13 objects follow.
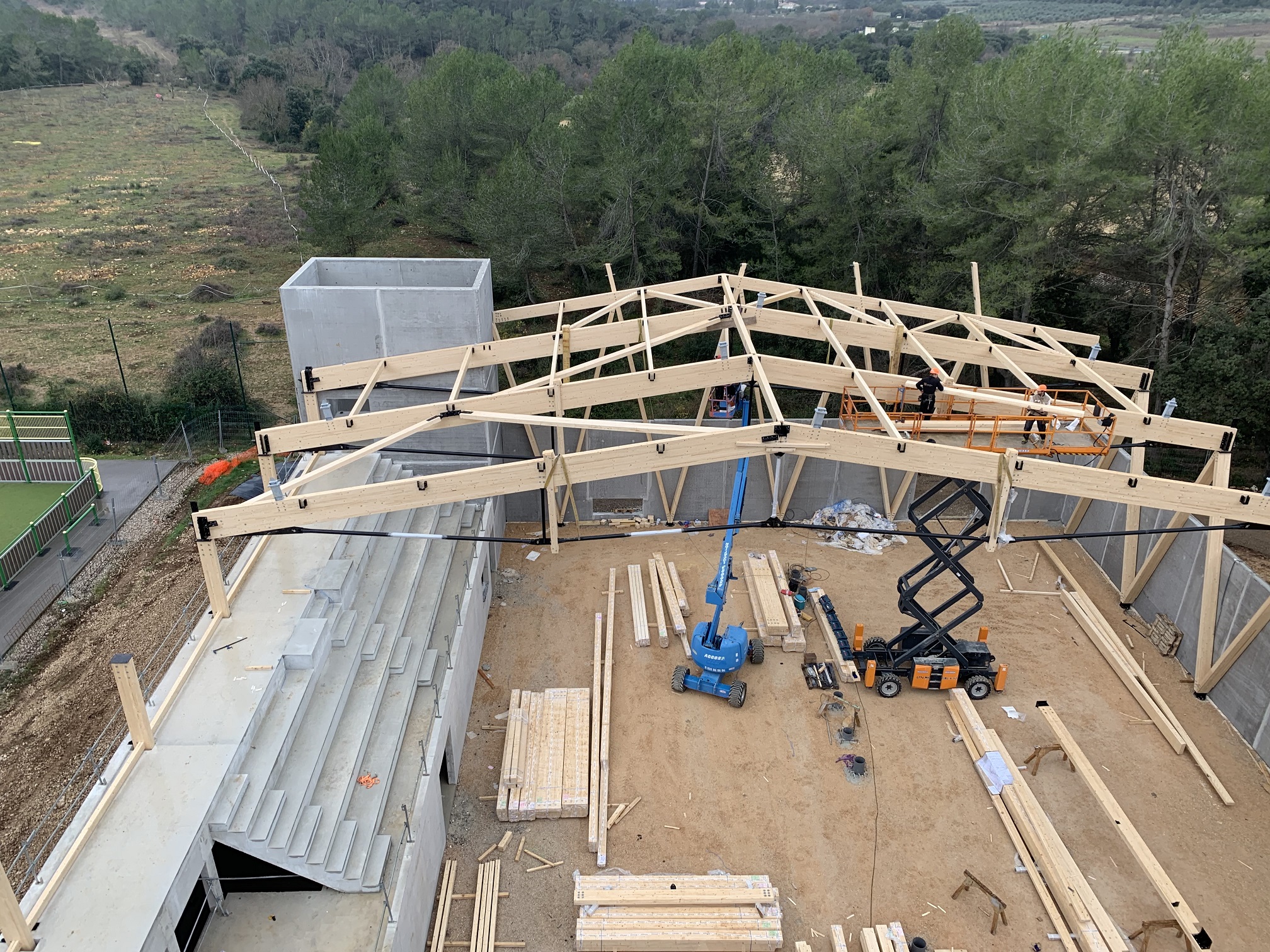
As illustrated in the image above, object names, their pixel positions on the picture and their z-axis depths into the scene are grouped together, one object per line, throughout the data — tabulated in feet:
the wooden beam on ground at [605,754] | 39.68
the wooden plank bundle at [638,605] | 54.75
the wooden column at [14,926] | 25.38
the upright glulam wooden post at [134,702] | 31.27
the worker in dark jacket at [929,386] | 49.88
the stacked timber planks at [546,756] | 41.83
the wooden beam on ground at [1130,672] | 46.34
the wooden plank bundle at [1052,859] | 35.94
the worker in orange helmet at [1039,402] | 46.83
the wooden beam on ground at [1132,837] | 35.47
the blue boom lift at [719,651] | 48.14
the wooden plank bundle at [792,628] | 54.39
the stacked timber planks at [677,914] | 35.01
